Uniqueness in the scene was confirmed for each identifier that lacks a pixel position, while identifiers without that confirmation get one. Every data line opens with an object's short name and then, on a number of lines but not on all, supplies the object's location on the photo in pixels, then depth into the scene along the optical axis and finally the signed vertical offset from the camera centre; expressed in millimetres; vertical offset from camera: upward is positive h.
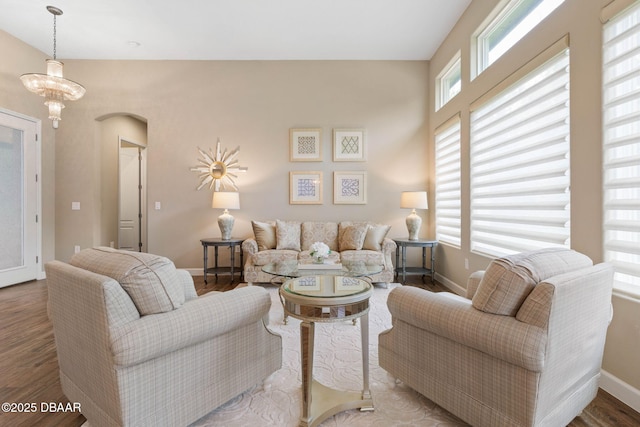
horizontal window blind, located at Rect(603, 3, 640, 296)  1573 +358
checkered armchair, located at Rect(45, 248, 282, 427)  1125 -553
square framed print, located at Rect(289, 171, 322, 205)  4570 +286
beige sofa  3742 -458
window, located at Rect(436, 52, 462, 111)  3836 +1818
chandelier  3118 +1388
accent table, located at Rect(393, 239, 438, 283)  3898 -601
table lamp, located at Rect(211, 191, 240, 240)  4164 +78
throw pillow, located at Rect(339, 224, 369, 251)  3980 -383
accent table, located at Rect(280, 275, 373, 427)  1346 -501
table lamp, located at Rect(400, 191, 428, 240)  4016 +65
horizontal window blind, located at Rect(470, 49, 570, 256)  2078 +383
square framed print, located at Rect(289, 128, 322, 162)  4555 +1027
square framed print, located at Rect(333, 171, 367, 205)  4555 +360
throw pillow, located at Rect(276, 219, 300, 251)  4066 -366
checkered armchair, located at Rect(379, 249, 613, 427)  1110 -554
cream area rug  1444 -1051
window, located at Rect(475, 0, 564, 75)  2393 +1721
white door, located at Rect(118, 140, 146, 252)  5648 +256
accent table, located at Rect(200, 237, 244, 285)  4000 -538
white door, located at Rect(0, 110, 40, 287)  3826 +184
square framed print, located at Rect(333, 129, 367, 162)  4551 +991
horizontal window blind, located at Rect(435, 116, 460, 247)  3678 +370
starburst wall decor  4562 +672
